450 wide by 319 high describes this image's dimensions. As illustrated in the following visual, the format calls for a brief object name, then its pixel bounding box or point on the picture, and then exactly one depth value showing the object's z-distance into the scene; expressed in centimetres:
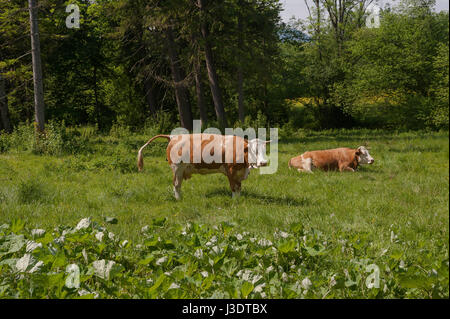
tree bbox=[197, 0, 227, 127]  1296
